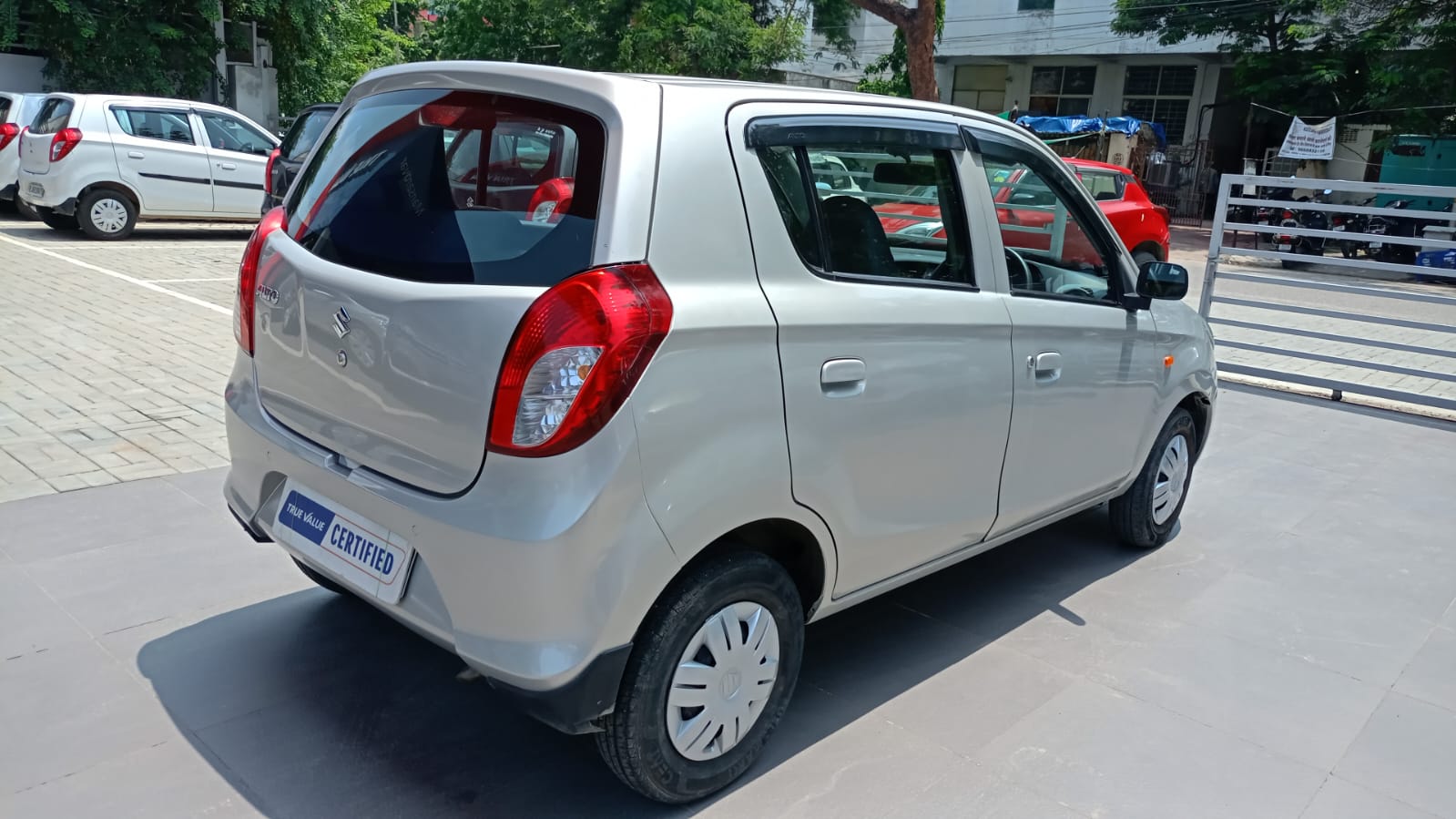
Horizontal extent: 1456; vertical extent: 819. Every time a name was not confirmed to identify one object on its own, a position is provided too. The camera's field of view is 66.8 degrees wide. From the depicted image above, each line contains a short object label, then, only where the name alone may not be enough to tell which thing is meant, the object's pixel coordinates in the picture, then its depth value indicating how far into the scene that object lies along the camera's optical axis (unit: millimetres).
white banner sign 24828
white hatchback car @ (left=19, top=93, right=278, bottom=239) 12336
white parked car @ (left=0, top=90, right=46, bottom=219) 13219
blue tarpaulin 27328
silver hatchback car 2395
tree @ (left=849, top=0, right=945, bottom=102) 17031
